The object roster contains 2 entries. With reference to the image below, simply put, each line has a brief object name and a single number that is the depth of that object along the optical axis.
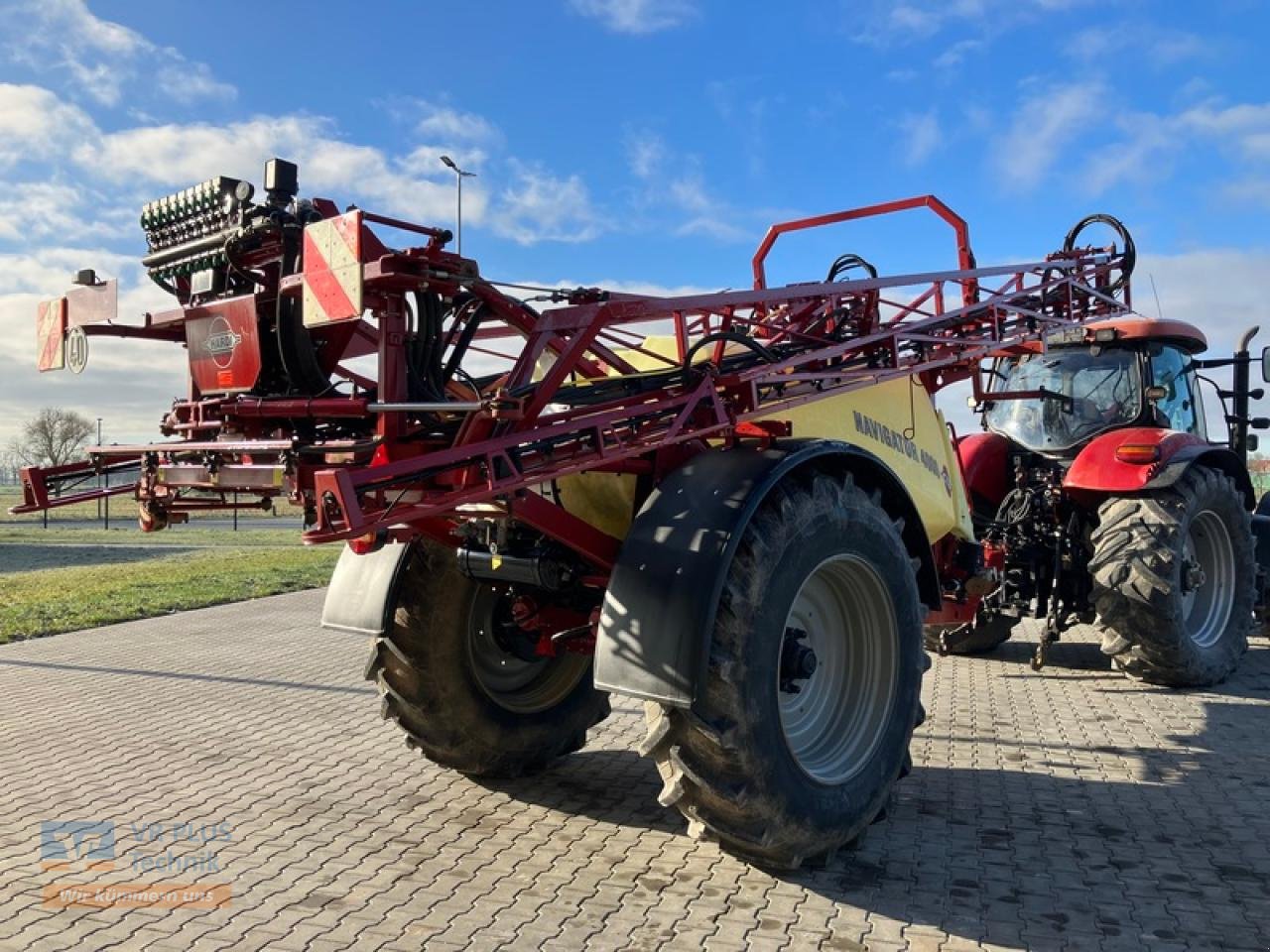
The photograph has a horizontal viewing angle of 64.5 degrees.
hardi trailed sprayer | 3.34
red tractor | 6.44
